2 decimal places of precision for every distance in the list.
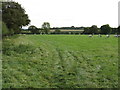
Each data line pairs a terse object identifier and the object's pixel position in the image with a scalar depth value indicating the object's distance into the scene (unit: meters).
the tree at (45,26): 117.46
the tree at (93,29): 103.25
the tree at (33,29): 108.04
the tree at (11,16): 31.42
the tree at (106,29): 99.75
